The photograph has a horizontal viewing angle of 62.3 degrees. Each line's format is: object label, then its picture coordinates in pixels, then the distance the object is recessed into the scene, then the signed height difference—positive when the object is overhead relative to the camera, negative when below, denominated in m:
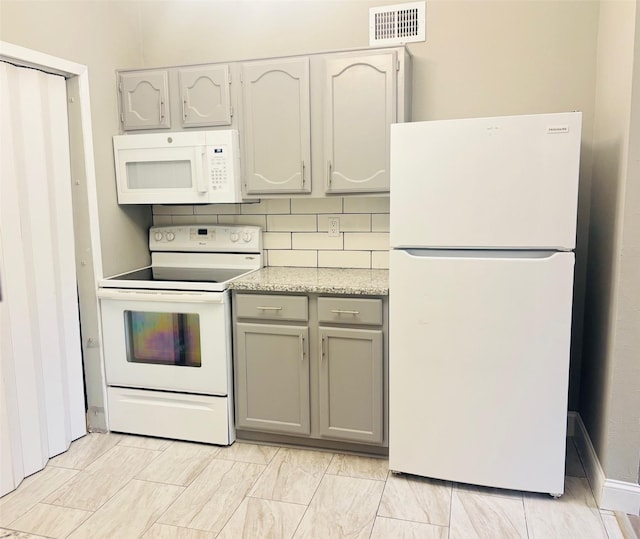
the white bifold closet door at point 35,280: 2.39 -0.32
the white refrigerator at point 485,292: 2.10 -0.34
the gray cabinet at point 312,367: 2.56 -0.77
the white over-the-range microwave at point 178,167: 2.86 +0.25
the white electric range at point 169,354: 2.74 -0.76
